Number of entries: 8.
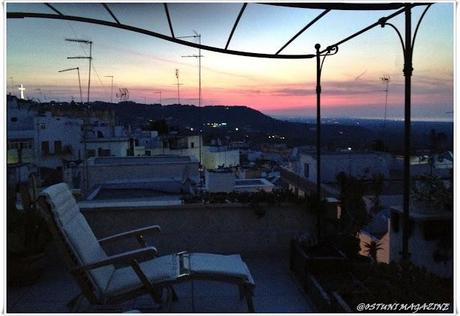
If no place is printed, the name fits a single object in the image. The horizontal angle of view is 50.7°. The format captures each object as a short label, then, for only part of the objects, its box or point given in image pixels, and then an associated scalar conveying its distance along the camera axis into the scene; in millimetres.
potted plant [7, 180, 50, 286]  3539
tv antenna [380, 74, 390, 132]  5526
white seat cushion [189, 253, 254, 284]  2789
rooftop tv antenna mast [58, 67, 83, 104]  10412
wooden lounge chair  2730
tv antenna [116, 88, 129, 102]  11805
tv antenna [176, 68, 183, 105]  10273
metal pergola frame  2230
